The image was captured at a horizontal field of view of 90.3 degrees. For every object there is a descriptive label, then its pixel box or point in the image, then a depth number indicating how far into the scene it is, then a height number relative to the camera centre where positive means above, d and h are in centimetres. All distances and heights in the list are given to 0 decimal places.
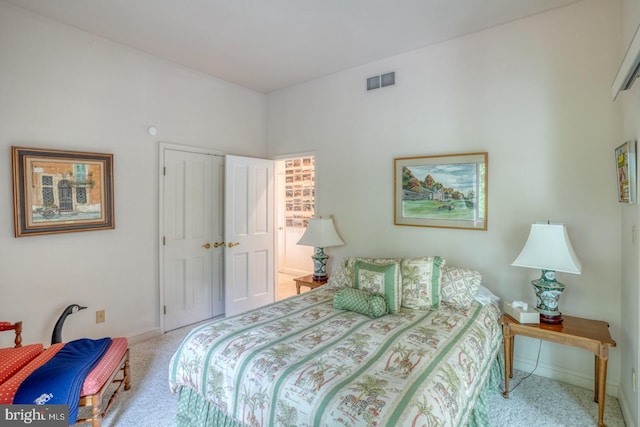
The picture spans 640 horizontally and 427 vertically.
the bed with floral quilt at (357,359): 139 -81
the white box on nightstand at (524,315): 225 -77
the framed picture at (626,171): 184 +22
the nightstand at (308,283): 354 -87
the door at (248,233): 390 -36
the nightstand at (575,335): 196 -85
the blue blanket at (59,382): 168 -98
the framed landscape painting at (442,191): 287 +15
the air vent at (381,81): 337 +136
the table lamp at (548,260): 216 -37
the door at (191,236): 355 -37
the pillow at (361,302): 235 -73
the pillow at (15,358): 183 -95
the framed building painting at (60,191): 255 +11
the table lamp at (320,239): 361 -39
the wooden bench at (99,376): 181 -105
